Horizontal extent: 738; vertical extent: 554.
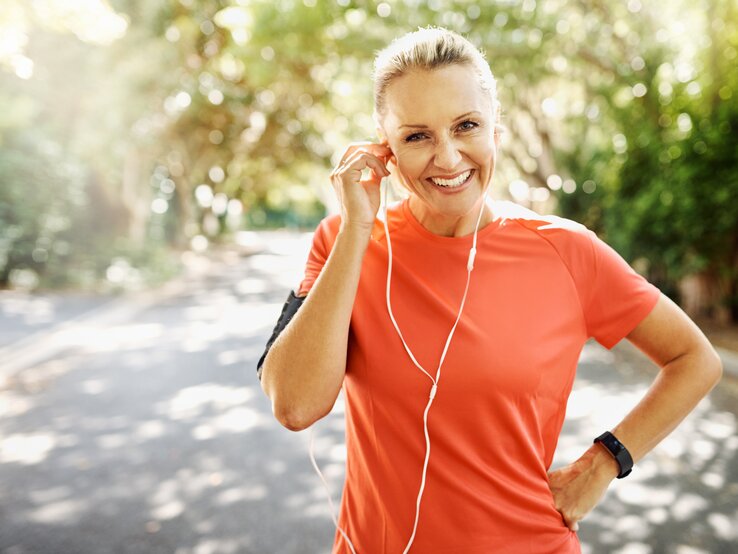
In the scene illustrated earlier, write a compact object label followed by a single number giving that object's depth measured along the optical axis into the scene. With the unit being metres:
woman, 1.57
